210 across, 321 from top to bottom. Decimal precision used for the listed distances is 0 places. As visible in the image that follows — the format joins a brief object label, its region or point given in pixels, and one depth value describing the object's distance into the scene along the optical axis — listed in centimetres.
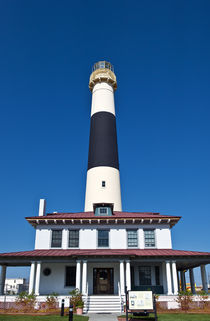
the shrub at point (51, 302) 1942
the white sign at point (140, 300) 1412
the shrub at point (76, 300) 1895
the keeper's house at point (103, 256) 2170
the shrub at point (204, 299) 1987
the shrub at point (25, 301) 1922
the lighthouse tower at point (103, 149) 3256
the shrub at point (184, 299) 1942
